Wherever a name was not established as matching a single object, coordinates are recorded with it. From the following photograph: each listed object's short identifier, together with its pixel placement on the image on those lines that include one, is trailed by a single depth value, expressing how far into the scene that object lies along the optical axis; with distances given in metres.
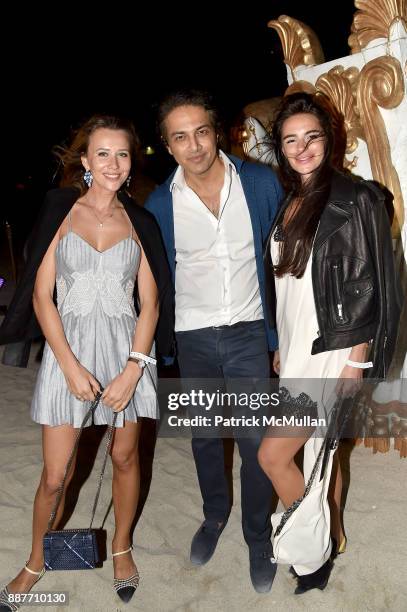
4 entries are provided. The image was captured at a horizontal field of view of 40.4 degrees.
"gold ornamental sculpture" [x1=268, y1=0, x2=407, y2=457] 3.11
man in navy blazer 2.37
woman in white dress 2.08
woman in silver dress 2.15
